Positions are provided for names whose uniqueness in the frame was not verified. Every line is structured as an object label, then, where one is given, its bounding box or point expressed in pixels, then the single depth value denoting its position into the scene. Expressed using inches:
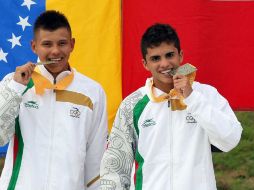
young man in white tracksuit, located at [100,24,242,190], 237.6
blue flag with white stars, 371.2
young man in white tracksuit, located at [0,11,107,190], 260.4
